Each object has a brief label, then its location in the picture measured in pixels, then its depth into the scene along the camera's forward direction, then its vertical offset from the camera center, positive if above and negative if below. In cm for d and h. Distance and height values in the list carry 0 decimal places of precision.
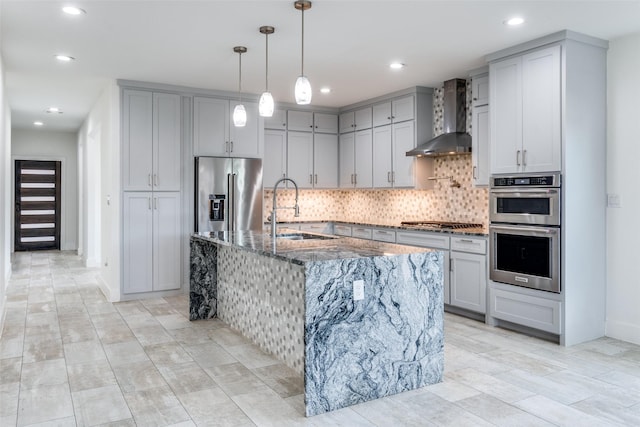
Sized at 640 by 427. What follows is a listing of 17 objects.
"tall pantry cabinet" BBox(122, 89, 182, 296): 565 +22
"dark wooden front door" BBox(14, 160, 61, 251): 1036 +10
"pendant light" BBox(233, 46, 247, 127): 401 +81
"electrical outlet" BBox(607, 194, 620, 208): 416 +7
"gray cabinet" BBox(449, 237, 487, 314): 468 -63
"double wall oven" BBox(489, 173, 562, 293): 400 -18
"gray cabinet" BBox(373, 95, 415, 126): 593 +123
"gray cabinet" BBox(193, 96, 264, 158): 603 +99
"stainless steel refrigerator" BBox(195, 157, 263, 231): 596 +19
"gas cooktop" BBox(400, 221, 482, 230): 541 -17
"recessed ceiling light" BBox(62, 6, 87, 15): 347 +142
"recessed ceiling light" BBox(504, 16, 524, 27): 365 +141
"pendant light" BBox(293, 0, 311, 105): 319 +76
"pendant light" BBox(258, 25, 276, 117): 352 +75
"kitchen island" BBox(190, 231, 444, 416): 277 -65
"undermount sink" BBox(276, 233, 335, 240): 419 -23
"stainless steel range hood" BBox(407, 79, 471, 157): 534 +99
